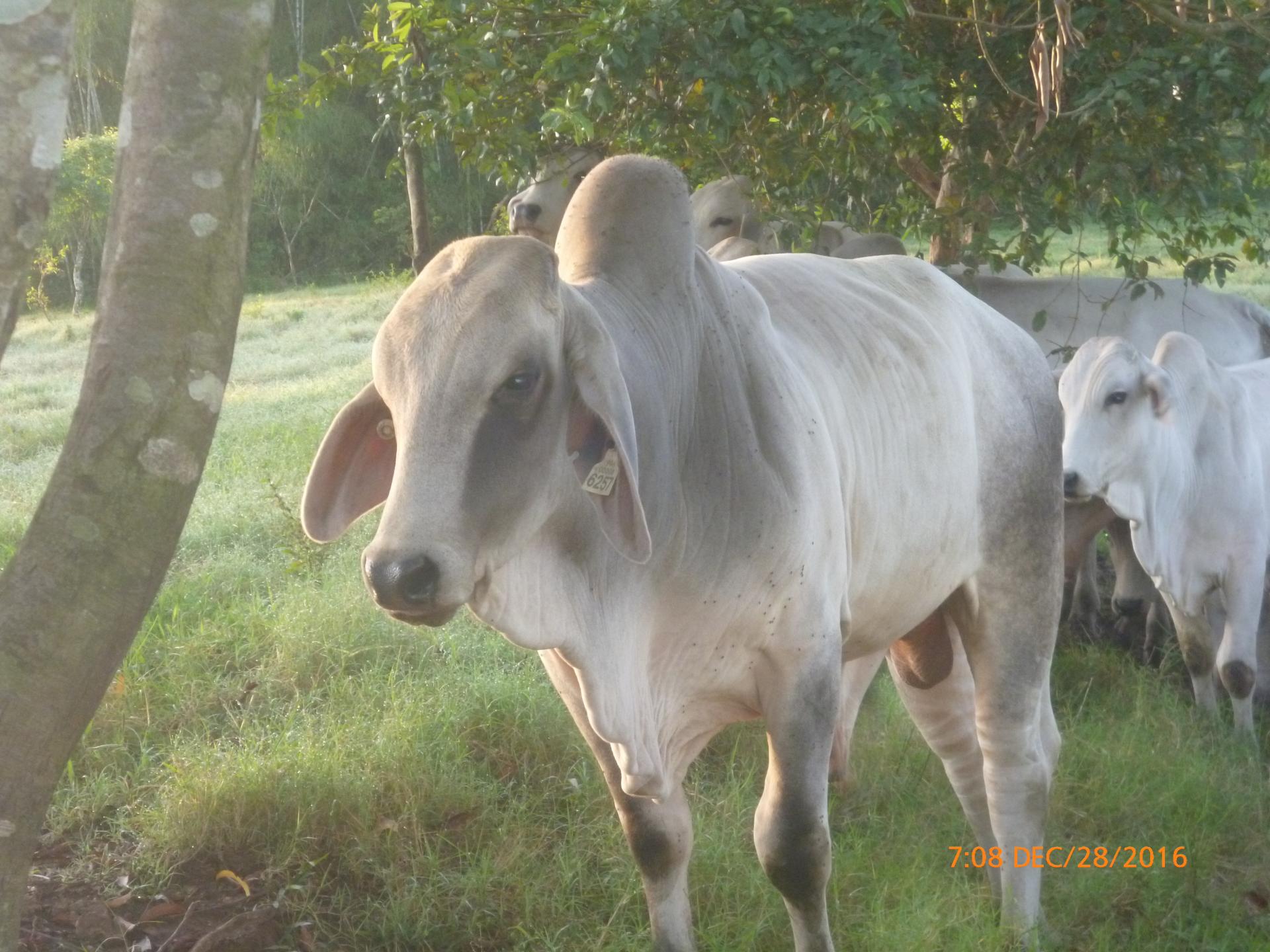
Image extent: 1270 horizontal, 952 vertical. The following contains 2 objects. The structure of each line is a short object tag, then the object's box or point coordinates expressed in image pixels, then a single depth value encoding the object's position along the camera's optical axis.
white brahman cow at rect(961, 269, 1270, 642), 5.75
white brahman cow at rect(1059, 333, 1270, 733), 4.34
